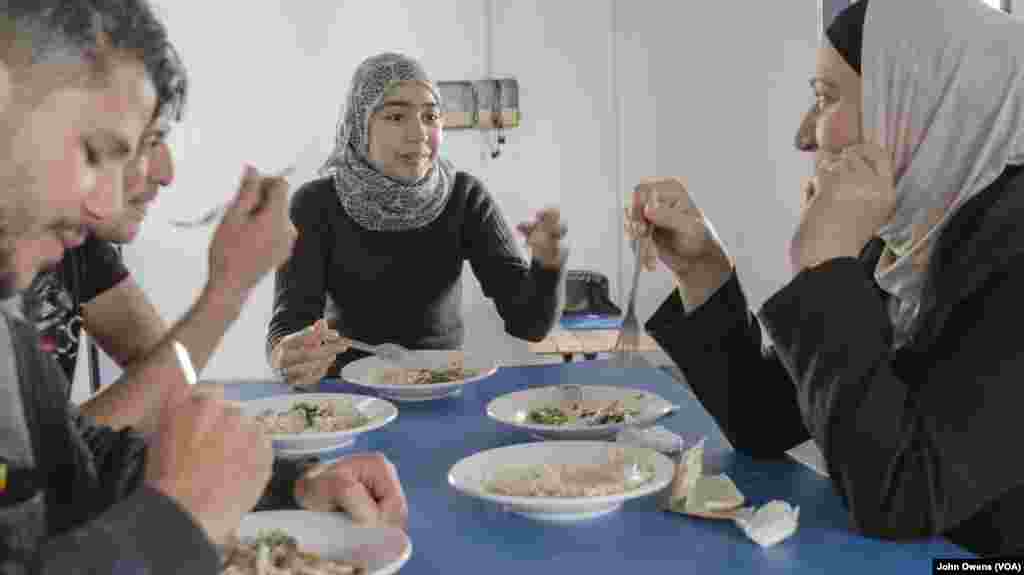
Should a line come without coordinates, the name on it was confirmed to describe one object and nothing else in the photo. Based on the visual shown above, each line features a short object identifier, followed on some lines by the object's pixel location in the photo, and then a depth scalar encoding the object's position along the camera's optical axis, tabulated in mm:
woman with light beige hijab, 1071
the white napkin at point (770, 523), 1083
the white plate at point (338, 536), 1031
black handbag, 4383
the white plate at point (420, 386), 1856
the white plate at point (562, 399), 1526
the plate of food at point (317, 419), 1533
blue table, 1041
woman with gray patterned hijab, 2699
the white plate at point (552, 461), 1134
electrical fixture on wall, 4531
